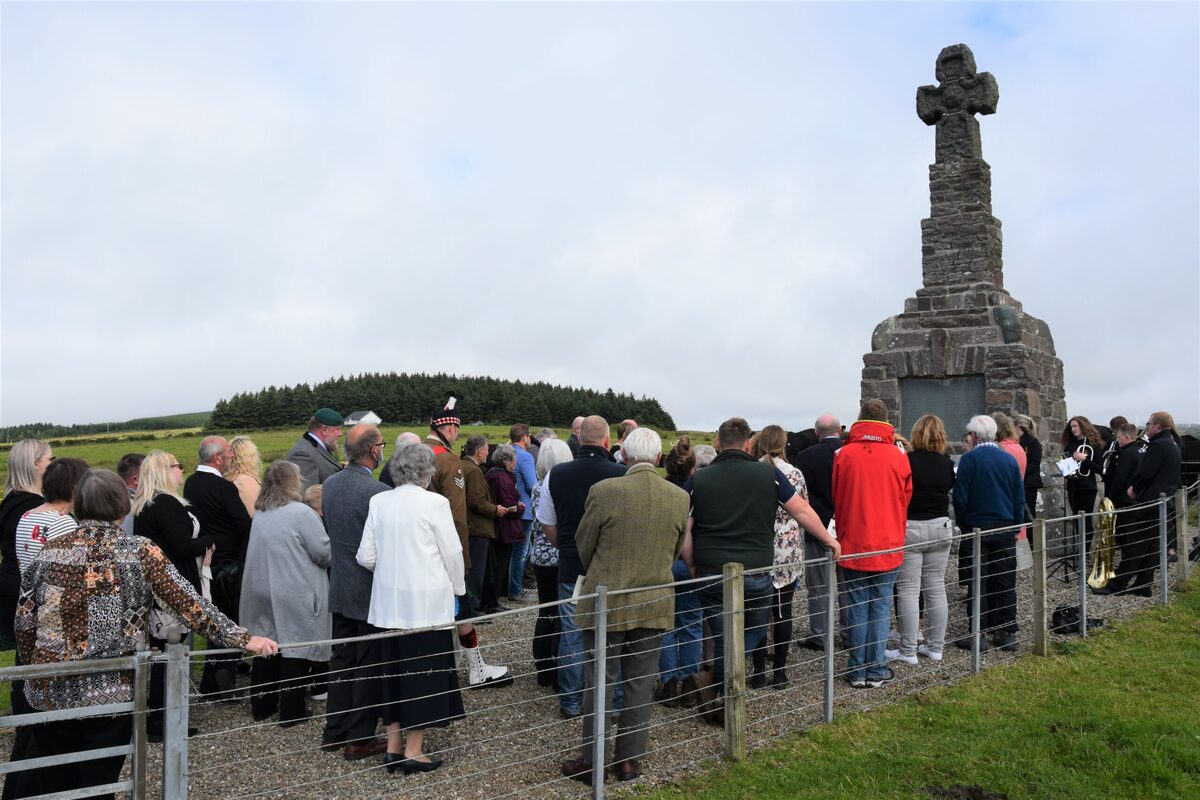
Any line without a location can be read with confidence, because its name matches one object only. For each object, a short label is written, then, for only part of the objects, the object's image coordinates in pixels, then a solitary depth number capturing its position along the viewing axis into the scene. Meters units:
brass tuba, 10.35
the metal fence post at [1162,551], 10.20
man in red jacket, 7.18
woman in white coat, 5.58
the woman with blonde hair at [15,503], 5.56
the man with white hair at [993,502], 8.27
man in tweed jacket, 5.62
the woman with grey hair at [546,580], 7.59
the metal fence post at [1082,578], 8.66
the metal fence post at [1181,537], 10.80
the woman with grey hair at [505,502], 9.76
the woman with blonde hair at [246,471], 7.42
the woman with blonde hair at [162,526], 6.48
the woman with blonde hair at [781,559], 7.29
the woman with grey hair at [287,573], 6.52
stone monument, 13.46
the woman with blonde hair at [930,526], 7.75
